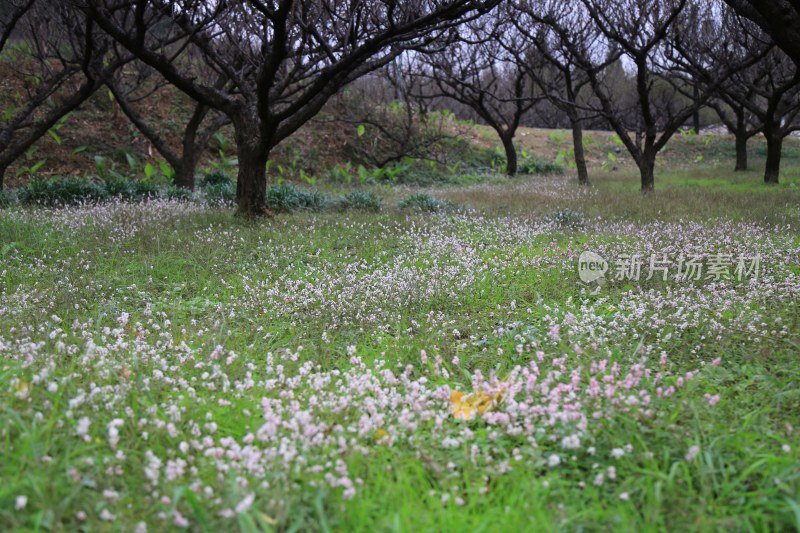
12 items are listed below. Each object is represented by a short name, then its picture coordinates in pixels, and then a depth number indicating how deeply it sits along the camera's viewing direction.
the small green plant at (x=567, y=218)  9.62
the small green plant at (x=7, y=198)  10.97
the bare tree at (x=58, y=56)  11.47
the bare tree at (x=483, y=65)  18.01
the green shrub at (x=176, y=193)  12.23
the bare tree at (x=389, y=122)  21.19
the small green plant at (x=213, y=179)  15.23
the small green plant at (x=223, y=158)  18.22
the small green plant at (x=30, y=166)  15.06
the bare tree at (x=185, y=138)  13.82
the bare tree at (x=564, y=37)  14.48
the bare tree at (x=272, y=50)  8.08
